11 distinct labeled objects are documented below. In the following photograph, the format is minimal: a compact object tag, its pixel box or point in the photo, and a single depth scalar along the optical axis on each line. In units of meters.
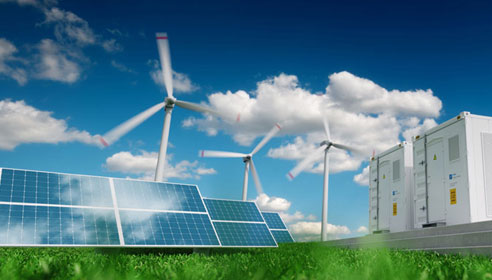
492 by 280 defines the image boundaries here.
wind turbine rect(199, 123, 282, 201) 31.94
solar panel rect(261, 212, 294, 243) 25.30
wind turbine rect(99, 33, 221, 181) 19.69
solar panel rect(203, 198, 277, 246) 15.02
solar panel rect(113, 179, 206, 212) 13.86
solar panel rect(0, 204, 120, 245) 10.93
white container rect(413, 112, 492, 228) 14.17
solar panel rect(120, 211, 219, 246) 12.30
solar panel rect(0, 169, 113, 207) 12.38
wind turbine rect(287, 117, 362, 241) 28.45
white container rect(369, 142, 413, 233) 19.14
